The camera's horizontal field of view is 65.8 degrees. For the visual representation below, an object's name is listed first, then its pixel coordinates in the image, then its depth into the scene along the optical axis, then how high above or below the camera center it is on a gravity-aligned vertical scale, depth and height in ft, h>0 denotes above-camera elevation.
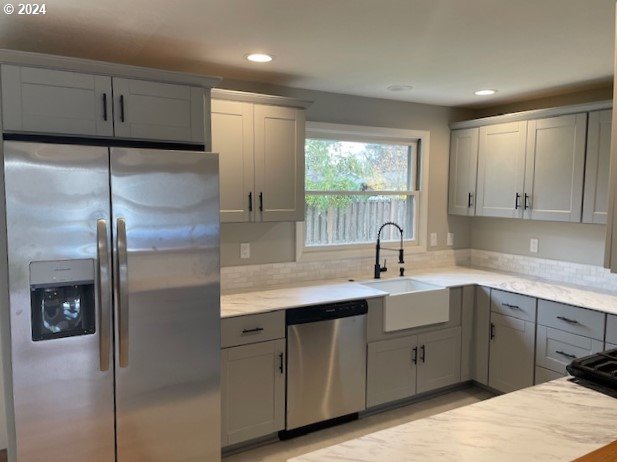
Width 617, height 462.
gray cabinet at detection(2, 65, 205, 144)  6.83 +1.42
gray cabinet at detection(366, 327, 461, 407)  10.82 -3.85
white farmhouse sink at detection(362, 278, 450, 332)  10.73 -2.42
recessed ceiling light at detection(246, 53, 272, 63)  8.82 +2.70
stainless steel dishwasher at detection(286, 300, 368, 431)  9.76 -3.40
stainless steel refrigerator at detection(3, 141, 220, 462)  6.69 -1.56
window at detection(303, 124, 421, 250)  12.37 +0.46
